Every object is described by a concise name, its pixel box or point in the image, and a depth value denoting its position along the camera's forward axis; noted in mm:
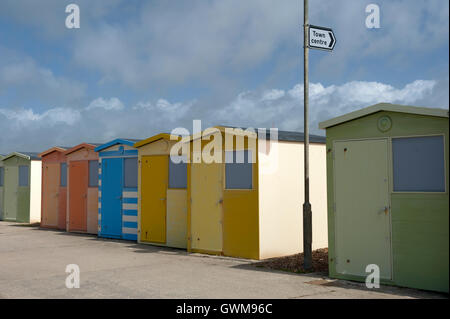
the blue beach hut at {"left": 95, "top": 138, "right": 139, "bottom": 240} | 15008
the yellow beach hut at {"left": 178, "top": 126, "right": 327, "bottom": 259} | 11195
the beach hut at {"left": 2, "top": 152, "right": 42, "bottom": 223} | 21562
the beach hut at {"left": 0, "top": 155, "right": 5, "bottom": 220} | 23083
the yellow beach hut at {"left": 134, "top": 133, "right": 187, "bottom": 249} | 13352
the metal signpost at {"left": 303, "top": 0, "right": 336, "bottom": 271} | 9945
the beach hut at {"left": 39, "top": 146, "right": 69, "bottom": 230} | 18750
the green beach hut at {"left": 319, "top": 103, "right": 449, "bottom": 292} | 7848
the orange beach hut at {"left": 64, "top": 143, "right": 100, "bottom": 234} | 16938
